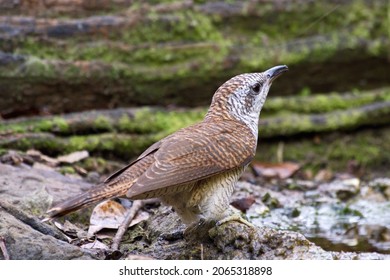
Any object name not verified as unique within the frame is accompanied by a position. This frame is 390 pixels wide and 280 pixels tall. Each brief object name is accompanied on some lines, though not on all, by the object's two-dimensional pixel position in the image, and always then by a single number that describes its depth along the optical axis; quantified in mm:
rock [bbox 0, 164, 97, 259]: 8914
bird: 9414
